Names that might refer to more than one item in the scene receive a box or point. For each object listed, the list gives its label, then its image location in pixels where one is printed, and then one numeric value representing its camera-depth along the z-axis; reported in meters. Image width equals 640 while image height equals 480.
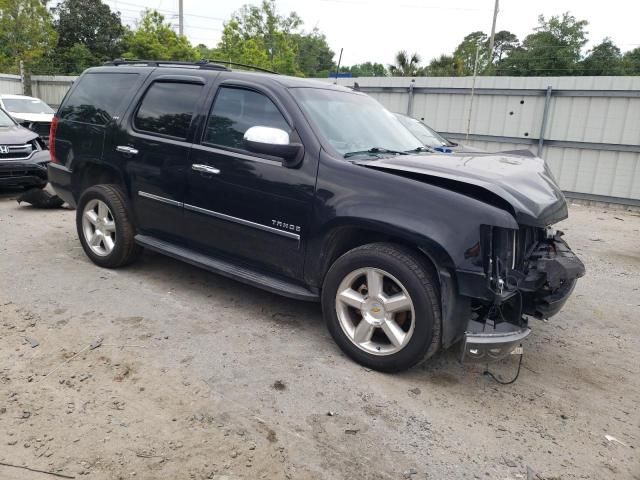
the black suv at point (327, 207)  3.08
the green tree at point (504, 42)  48.45
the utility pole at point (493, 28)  31.33
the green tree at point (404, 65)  34.62
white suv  13.07
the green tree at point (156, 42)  25.00
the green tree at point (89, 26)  38.75
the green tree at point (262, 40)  23.00
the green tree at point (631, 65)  29.92
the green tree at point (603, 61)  30.28
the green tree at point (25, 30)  25.33
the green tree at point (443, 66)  35.31
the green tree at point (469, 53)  34.44
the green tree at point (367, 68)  64.72
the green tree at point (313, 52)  45.44
